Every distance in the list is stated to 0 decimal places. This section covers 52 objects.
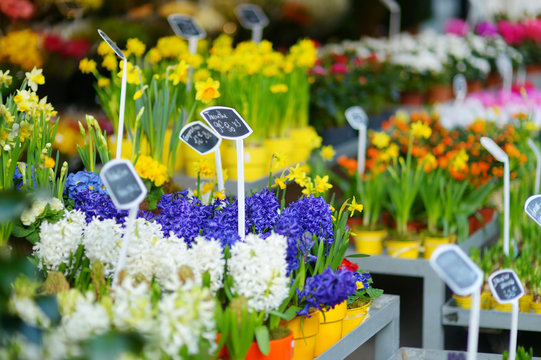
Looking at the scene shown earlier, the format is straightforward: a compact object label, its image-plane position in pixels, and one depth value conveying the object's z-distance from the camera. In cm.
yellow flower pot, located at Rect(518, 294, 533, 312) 261
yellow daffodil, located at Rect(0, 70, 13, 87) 198
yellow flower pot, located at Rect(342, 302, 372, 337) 195
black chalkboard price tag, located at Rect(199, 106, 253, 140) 185
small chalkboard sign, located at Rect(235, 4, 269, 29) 386
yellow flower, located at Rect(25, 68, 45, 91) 203
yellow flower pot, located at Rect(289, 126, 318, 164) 349
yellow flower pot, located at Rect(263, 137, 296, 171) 324
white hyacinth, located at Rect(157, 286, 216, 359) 126
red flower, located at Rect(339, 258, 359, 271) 203
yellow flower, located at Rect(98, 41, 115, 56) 271
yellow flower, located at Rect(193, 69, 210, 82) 291
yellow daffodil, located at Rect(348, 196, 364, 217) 196
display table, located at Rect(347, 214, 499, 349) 286
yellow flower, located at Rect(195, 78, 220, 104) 211
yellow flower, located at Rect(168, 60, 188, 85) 240
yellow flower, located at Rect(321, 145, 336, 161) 272
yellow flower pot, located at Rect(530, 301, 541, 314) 257
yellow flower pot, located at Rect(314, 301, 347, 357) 185
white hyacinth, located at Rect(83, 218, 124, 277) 168
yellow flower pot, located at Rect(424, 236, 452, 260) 299
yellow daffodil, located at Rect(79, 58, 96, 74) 265
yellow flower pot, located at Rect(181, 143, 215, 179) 293
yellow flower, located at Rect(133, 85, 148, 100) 225
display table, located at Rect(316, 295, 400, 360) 190
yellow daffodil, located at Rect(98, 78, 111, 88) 278
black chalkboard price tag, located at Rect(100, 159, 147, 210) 146
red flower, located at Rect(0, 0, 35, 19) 376
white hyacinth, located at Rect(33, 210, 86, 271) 168
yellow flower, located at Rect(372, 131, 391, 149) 312
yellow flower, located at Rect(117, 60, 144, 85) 246
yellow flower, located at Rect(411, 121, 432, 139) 296
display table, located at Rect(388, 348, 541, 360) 198
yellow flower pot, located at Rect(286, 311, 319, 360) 174
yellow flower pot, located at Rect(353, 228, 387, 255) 303
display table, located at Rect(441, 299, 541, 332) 255
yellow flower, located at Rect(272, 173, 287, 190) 200
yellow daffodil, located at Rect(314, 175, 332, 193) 200
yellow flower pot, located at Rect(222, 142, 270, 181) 300
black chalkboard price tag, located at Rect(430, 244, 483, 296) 143
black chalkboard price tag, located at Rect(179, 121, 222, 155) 202
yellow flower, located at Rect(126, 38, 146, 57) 278
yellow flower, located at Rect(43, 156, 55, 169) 189
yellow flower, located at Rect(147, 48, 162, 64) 298
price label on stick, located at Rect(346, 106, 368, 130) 327
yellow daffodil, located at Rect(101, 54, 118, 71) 271
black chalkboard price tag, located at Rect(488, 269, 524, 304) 171
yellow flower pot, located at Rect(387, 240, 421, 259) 299
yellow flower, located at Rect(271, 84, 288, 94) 308
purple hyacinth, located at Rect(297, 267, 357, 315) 167
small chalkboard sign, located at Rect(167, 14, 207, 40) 305
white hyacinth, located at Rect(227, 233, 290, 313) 157
